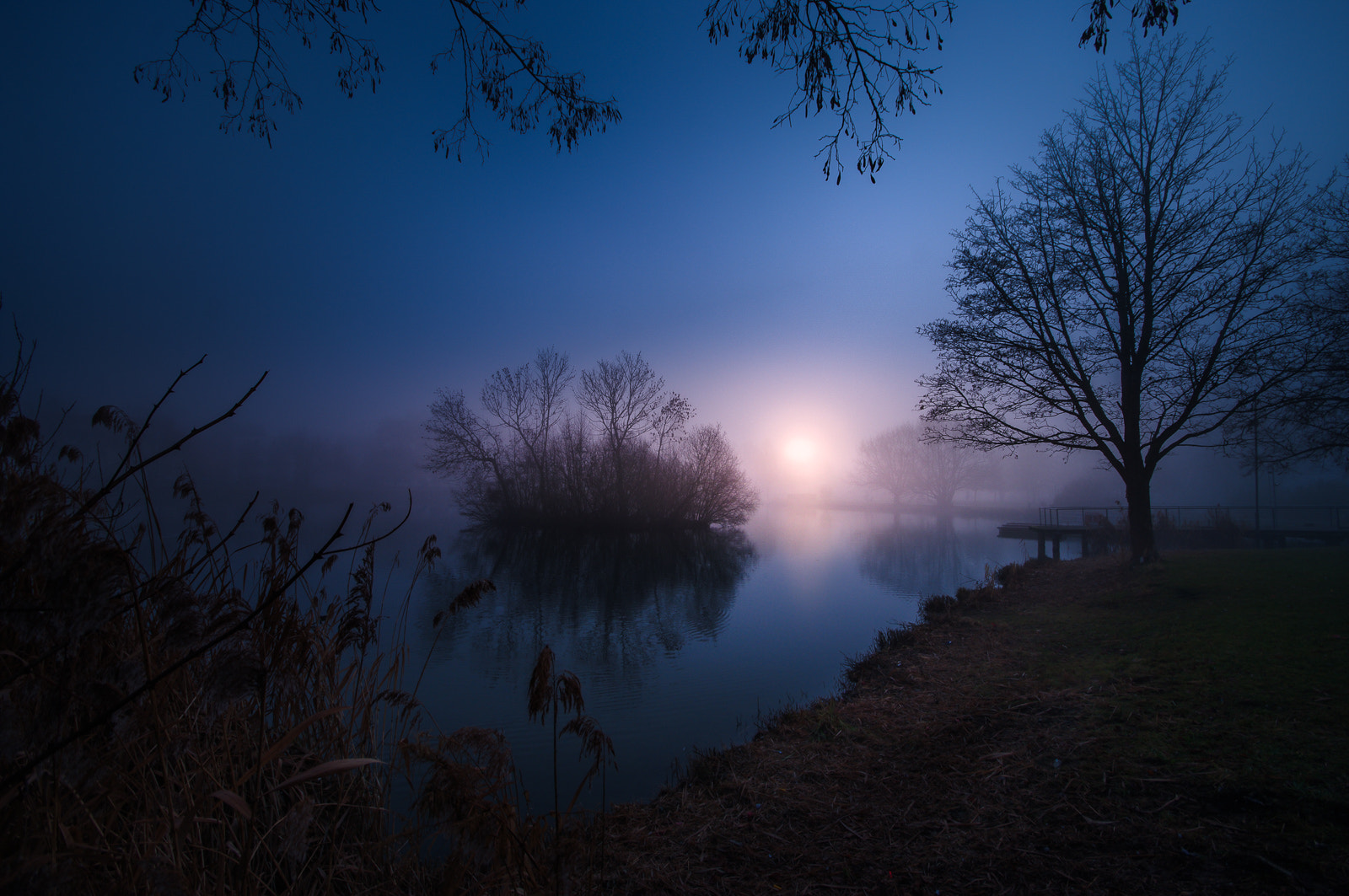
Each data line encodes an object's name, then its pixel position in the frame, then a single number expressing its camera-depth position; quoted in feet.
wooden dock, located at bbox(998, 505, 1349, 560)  57.98
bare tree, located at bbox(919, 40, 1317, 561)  31.94
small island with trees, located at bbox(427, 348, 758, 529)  107.04
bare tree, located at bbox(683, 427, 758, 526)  106.52
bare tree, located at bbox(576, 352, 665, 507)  106.22
